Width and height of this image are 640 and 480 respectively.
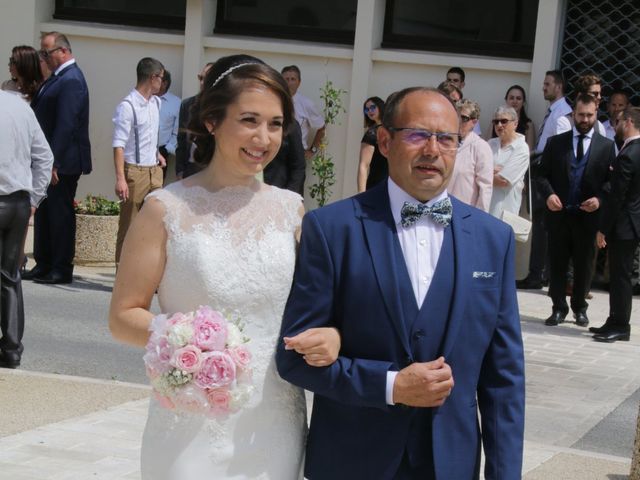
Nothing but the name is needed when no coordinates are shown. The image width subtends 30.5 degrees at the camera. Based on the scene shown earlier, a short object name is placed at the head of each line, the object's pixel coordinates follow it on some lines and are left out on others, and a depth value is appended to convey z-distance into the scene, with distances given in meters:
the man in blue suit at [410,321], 3.39
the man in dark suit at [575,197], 11.30
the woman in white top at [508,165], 12.32
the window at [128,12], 16.45
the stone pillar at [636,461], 5.82
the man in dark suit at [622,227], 10.73
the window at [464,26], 15.16
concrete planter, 13.68
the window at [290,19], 15.80
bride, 3.67
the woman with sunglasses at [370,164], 10.37
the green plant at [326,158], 15.16
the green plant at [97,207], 13.79
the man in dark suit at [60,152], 12.02
